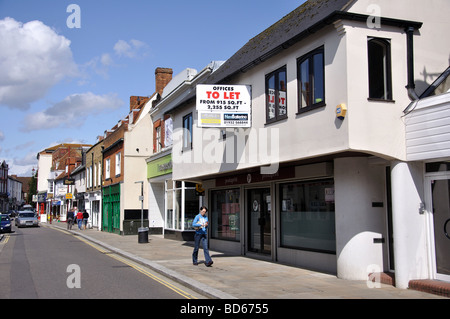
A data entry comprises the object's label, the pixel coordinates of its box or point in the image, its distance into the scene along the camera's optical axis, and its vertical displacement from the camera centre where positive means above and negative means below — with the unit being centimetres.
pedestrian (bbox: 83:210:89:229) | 3691 -176
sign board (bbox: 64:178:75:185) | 4888 +169
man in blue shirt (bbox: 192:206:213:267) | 1327 -114
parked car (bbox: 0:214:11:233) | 3125 -190
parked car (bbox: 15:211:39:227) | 4138 -211
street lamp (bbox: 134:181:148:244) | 2198 -201
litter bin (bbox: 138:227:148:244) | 2198 -203
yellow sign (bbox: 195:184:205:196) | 1955 +20
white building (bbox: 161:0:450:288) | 968 +141
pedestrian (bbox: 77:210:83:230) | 3738 -194
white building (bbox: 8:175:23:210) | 12219 +116
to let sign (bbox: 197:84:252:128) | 1320 +270
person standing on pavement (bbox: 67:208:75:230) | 3731 -192
